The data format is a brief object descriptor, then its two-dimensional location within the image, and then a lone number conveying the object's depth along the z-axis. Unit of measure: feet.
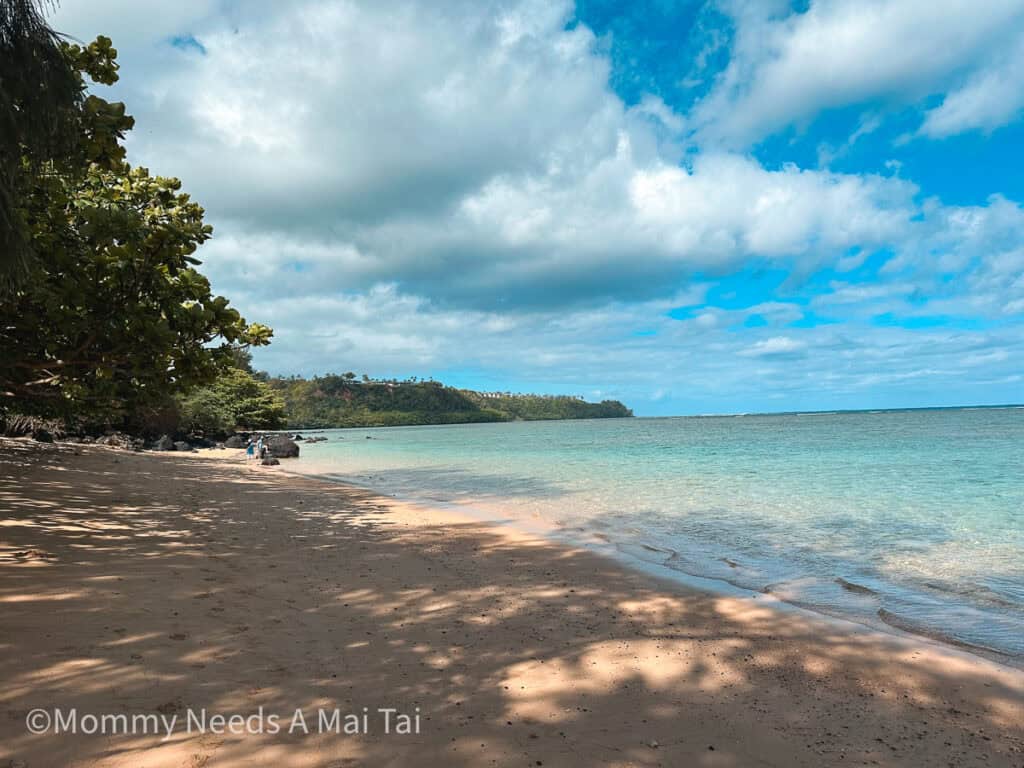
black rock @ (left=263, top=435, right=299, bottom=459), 121.60
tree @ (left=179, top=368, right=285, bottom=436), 166.09
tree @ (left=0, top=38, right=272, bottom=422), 21.15
